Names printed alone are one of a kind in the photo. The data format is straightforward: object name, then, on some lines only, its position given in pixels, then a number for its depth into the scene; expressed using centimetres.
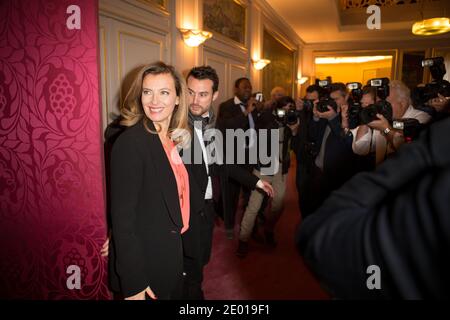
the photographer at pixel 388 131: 249
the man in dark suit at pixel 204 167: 180
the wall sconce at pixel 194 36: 406
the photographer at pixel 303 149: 342
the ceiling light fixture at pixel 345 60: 1269
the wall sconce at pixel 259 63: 679
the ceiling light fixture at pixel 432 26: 563
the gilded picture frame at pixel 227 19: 480
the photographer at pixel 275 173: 322
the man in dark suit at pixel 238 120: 315
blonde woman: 118
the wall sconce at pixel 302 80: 1080
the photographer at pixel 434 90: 261
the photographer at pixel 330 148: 308
